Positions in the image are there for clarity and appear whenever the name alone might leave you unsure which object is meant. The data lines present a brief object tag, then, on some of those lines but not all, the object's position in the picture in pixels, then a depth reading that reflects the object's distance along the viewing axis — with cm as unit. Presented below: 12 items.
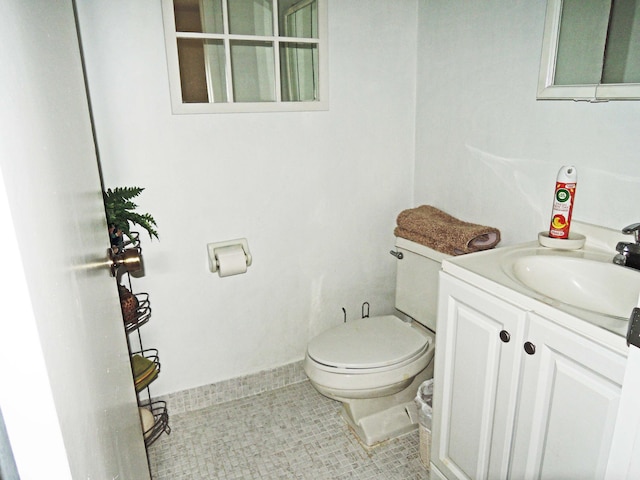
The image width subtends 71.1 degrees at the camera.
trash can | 171
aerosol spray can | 142
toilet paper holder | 192
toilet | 172
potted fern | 150
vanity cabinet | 100
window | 174
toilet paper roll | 189
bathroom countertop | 98
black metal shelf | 170
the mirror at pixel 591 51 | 127
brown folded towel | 172
